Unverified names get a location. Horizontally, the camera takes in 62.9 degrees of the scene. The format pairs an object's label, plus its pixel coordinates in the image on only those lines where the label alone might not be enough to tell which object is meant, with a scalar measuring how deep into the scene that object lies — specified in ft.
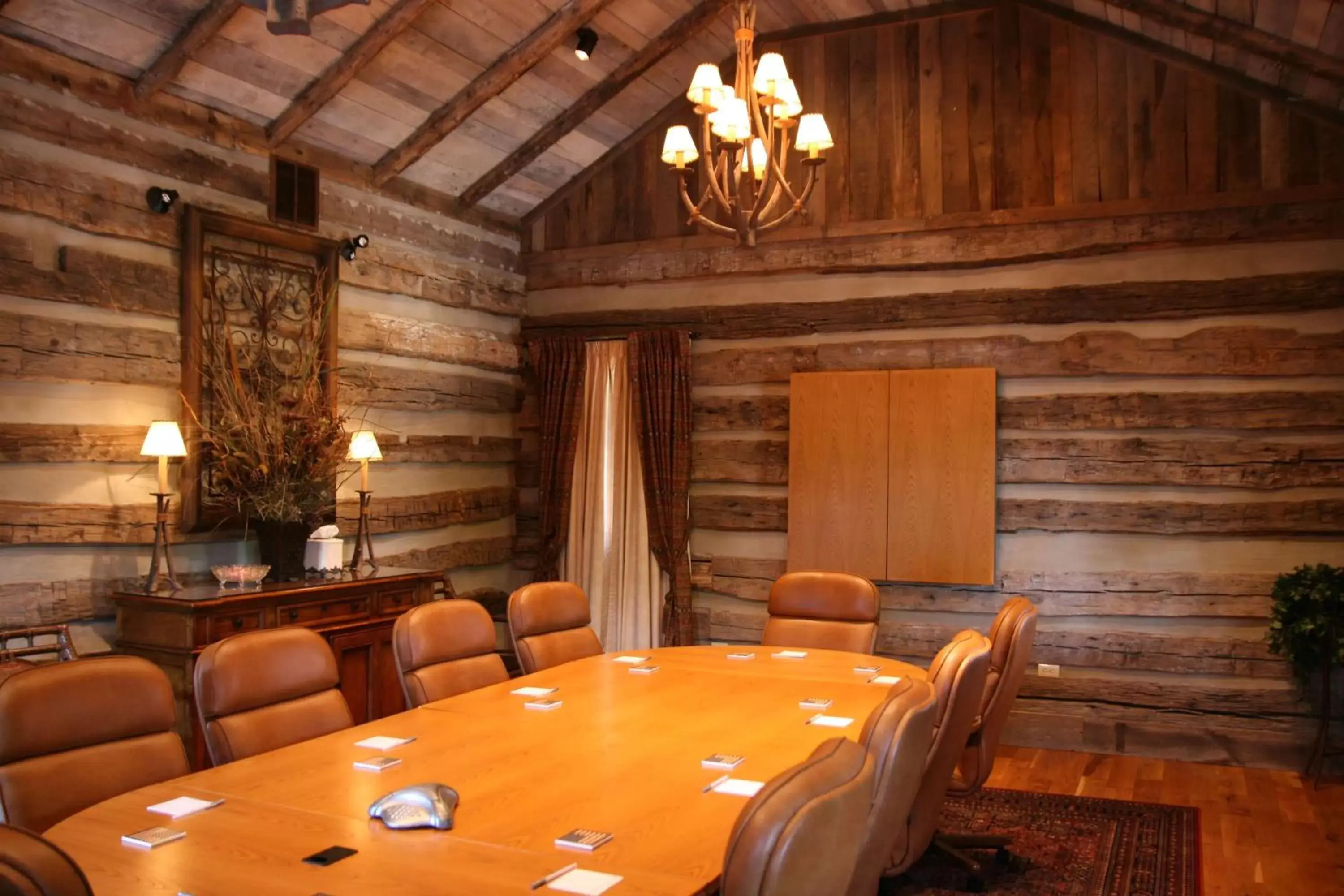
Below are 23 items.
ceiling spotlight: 19.07
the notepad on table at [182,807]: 7.13
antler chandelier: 11.57
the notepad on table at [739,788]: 7.79
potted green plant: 16.75
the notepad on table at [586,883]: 5.88
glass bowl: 15.62
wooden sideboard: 14.25
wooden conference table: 6.11
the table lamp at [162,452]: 14.53
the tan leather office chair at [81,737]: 7.66
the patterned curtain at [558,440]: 23.39
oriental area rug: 12.92
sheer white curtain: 22.81
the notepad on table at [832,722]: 10.05
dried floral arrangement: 16.38
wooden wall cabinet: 19.92
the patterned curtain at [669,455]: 22.30
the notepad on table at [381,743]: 9.04
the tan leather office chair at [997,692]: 12.48
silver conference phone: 6.93
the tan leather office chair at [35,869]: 3.83
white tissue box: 17.21
